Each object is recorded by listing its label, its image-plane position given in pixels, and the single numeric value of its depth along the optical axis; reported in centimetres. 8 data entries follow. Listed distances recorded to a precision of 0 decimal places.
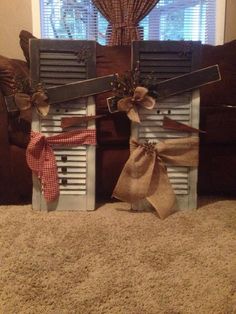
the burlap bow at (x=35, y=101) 142
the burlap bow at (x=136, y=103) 141
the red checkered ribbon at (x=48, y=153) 147
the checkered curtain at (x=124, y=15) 246
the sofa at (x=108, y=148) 156
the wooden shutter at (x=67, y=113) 142
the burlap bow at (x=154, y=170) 147
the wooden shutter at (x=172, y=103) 144
